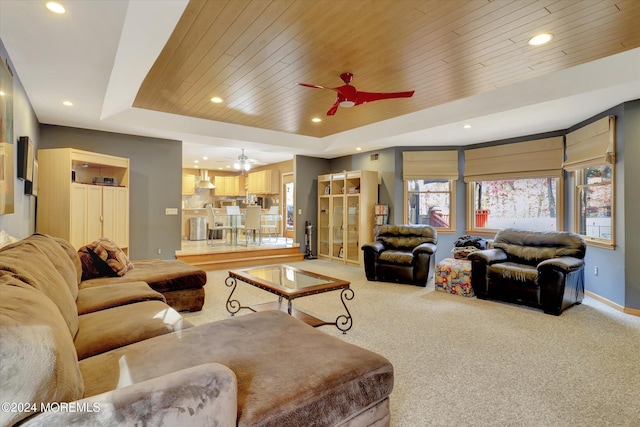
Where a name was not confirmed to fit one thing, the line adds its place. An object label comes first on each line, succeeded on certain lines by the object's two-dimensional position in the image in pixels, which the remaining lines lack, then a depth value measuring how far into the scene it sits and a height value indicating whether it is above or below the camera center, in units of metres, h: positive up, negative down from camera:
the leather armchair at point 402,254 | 5.07 -0.70
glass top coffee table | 3.07 -0.76
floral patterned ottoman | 4.55 -0.96
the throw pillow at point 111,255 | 3.40 -0.47
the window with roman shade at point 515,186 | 5.39 +0.49
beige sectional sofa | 0.86 -0.68
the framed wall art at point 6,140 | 2.50 +0.61
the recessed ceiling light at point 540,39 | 2.72 +1.50
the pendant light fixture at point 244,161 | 7.81 +1.25
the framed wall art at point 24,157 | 3.31 +0.58
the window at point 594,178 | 4.16 +0.49
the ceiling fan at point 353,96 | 3.30 +1.22
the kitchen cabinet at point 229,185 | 11.24 +0.96
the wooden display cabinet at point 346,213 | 6.89 -0.02
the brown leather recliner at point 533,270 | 3.71 -0.72
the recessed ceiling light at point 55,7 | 2.15 +1.40
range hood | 10.02 +0.98
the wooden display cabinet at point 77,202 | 4.58 +0.15
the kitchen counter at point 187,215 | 9.51 -0.09
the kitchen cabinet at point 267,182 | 10.09 +0.96
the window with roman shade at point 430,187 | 6.54 +0.53
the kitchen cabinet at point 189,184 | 10.43 +0.92
